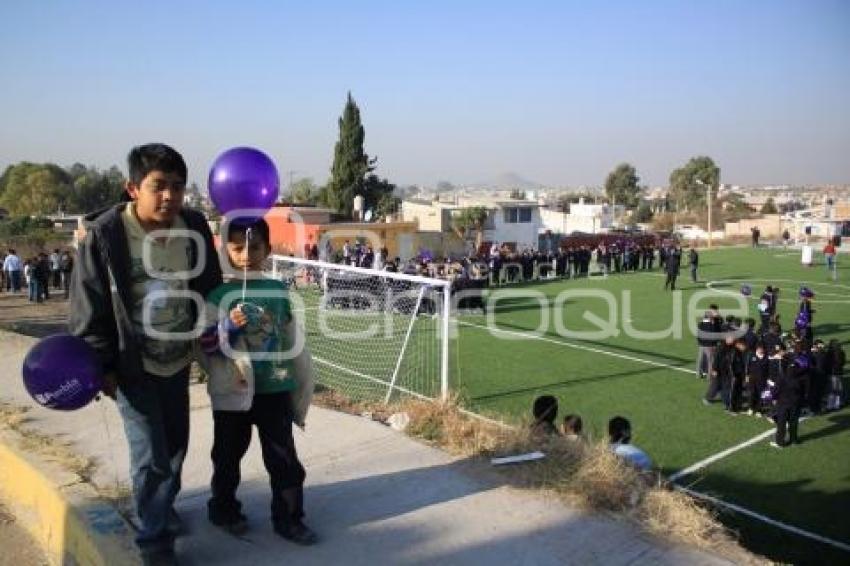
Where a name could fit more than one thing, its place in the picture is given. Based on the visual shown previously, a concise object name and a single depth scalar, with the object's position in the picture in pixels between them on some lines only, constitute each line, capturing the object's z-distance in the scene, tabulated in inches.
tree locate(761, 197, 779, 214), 3378.4
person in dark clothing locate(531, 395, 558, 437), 192.9
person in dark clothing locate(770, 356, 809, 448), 333.7
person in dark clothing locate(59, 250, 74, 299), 880.9
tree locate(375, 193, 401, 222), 2268.5
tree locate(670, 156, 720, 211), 3760.3
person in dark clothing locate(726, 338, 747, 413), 393.1
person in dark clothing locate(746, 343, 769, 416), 375.6
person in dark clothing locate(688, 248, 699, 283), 1074.7
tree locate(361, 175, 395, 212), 2249.0
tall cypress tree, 2207.2
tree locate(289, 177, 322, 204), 2821.1
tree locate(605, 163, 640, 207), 4010.8
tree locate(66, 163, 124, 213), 2586.1
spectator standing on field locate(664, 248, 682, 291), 950.4
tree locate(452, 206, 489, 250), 1744.6
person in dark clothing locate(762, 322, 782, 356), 383.9
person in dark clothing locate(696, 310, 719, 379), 442.5
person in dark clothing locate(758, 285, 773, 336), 573.7
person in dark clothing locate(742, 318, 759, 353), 398.3
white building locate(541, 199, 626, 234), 2652.6
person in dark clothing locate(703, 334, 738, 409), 397.7
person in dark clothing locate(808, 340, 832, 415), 390.6
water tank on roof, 1668.2
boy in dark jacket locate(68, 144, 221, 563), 110.7
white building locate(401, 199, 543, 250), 1812.3
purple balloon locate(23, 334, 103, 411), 107.7
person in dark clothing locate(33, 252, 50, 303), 778.8
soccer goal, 367.9
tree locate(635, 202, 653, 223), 3566.2
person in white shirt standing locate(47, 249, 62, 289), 906.7
